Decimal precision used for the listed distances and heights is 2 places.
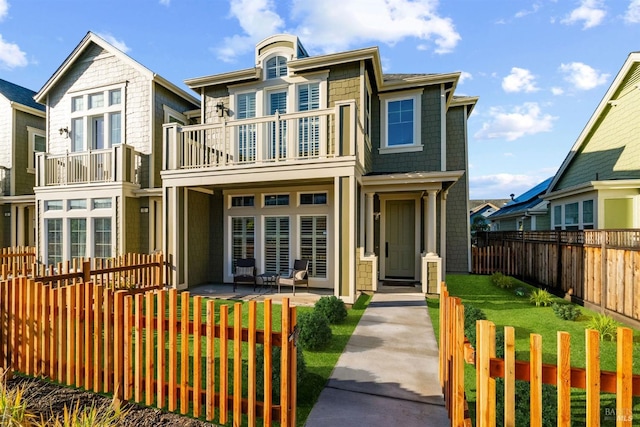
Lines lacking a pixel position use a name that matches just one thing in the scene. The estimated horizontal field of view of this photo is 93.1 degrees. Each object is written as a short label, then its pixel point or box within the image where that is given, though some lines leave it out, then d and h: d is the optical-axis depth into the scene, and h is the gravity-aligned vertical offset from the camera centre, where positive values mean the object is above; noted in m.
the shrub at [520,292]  8.03 -2.06
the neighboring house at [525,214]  14.90 +0.12
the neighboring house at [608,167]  9.15 +1.79
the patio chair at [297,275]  8.17 -1.62
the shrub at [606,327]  4.99 -1.88
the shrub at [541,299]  7.09 -1.97
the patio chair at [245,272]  8.92 -1.73
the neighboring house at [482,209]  27.93 +0.95
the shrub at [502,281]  9.10 -2.00
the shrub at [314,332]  4.59 -1.78
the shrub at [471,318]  4.49 -1.70
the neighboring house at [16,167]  12.98 +2.19
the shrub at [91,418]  2.26 -1.70
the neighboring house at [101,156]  10.23 +2.14
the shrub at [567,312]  6.02 -1.94
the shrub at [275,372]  2.99 -1.60
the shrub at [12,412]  2.38 -1.57
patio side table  8.61 -1.85
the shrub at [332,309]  5.82 -1.80
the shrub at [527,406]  2.31 -1.51
